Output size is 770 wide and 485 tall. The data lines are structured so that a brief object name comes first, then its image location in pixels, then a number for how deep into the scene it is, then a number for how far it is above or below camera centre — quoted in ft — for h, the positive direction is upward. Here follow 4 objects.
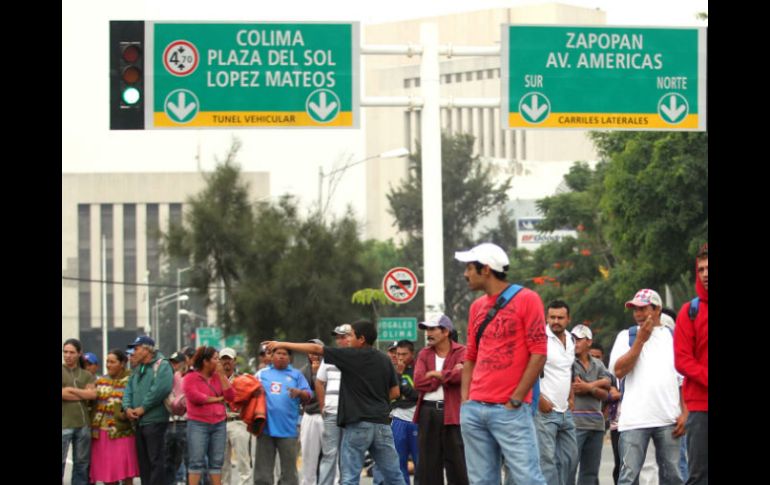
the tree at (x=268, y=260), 149.89 +0.21
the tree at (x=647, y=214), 132.26 +4.04
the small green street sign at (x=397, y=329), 89.27 -3.95
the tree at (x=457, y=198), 309.22 +12.78
